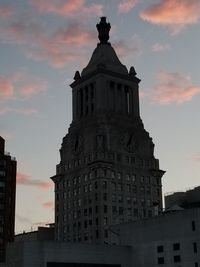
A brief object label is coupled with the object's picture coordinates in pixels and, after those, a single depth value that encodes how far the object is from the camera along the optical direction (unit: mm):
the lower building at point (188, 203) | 171300
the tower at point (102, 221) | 193500
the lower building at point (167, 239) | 141500
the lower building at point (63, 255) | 139875
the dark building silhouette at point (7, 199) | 186125
